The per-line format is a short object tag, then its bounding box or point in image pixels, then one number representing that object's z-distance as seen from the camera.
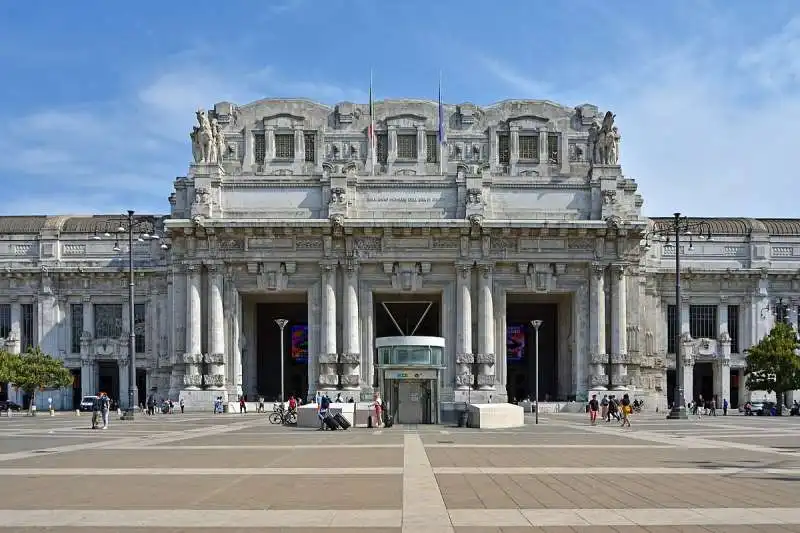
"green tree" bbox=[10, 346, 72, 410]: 77.44
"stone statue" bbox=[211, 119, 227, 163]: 84.70
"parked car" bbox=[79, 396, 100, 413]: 82.12
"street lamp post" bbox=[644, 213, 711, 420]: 61.00
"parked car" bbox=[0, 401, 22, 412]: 84.38
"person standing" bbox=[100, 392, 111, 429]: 46.57
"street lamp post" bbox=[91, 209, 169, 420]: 60.12
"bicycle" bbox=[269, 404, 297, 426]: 51.84
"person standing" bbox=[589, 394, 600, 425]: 54.03
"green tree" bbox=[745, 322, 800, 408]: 77.06
